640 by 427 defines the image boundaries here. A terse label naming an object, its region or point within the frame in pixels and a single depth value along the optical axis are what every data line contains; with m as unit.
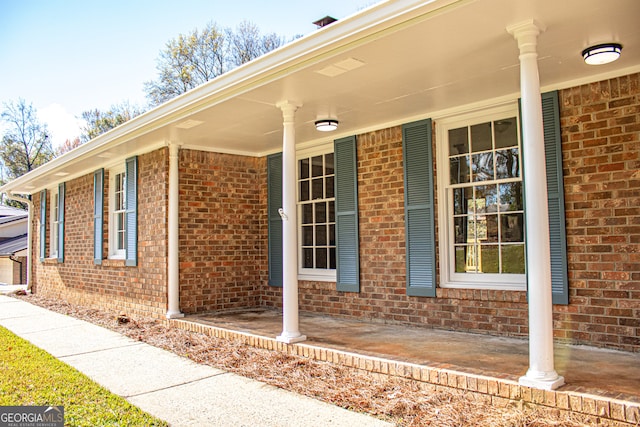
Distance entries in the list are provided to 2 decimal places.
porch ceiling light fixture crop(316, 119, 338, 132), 5.94
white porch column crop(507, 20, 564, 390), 3.30
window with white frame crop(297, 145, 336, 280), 7.08
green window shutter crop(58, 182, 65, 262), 10.70
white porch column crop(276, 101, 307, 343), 5.18
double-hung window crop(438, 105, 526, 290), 5.22
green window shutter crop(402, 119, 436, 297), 5.69
